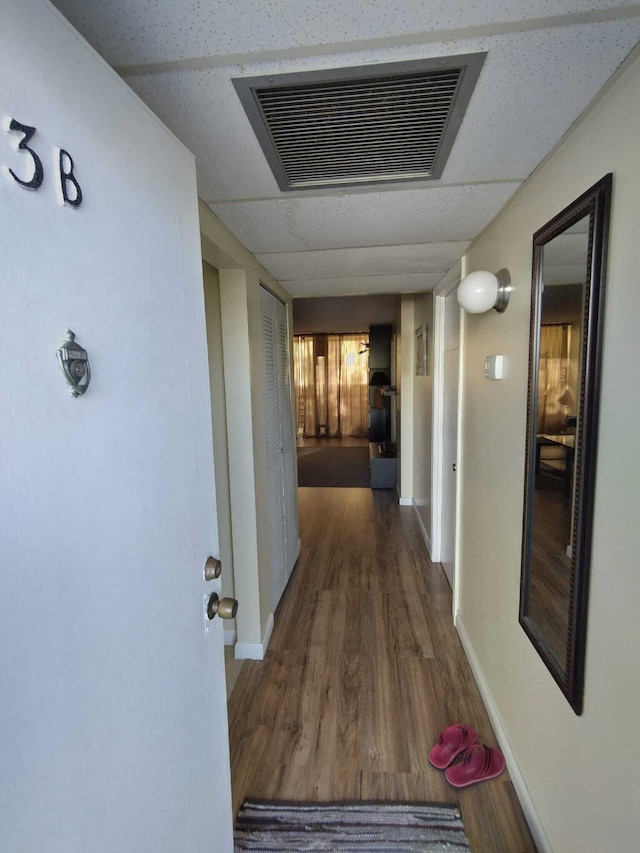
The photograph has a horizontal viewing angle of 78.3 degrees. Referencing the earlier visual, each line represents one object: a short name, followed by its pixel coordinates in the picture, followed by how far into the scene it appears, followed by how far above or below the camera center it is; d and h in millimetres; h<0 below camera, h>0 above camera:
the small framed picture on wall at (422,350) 3496 +292
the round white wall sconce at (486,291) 1512 +347
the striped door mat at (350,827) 1245 -1451
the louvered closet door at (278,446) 2357 -409
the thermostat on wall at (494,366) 1563 +54
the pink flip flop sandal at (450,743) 1481 -1410
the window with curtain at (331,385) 9258 -37
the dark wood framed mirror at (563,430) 925 -139
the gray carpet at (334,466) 5707 -1397
